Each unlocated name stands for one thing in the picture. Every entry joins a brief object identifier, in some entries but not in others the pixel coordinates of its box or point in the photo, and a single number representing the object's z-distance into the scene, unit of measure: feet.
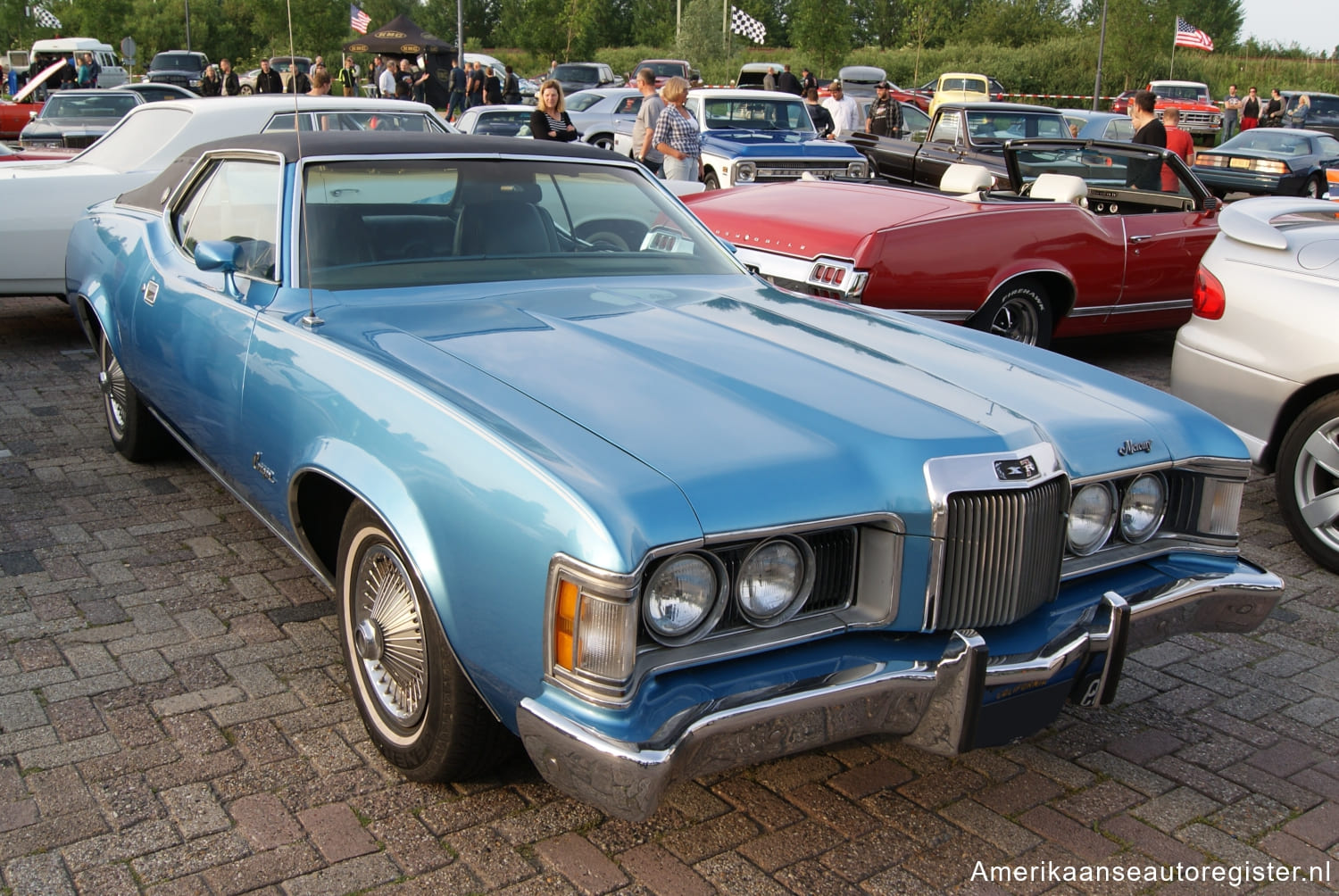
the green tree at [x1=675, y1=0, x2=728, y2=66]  153.48
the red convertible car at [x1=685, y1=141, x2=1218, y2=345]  21.06
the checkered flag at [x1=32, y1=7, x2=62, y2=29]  196.26
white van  115.24
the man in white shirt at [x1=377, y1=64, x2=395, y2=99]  70.28
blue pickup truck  44.09
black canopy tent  120.06
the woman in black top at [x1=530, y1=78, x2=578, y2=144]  36.09
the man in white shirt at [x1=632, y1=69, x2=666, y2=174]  35.75
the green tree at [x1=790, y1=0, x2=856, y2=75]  127.34
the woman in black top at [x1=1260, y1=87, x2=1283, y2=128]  86.28
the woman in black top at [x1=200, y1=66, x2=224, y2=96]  77.97
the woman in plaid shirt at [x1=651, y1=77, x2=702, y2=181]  35.40
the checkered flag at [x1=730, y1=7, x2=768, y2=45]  119.65
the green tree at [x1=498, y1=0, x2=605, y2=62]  157.17
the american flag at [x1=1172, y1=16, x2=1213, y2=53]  98.58
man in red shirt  39.60
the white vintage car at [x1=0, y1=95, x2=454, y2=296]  22.74
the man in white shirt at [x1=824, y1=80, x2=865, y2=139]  59.67
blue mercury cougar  7.57
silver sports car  14.79
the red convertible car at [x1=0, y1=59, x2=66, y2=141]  65.72
